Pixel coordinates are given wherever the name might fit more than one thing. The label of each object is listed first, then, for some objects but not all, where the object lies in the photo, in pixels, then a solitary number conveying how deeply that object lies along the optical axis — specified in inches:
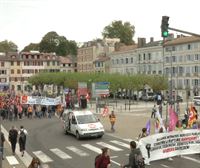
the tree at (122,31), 3101.8
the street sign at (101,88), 1179.4
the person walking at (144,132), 480.4
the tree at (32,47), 3680.8
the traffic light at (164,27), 451.7
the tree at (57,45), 3447.4
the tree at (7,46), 3784.2
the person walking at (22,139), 542.4
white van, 660.6
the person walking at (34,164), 288.2
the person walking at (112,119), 759.2
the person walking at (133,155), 329.9
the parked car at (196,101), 1412.4
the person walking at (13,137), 550.8
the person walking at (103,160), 323.0
